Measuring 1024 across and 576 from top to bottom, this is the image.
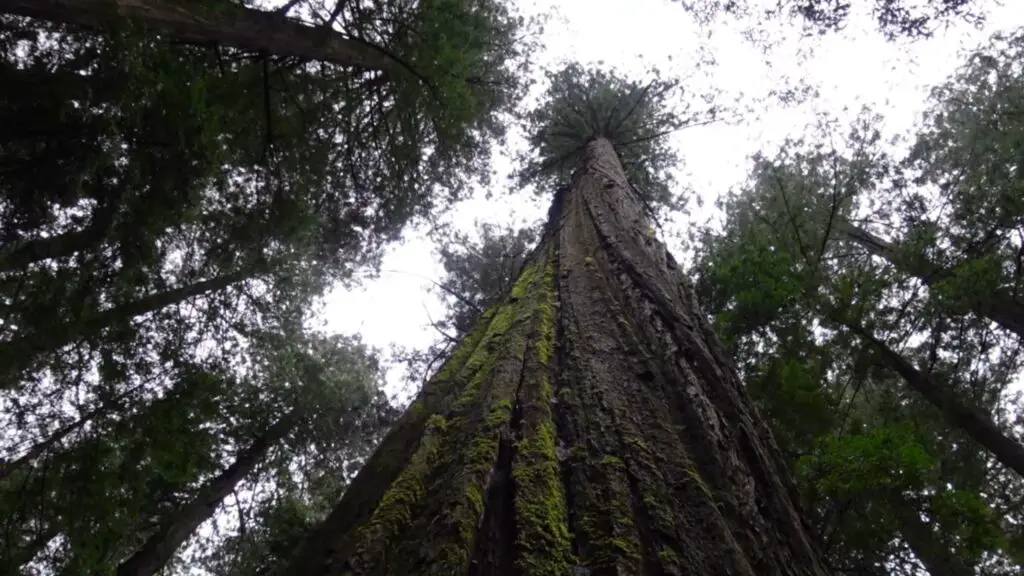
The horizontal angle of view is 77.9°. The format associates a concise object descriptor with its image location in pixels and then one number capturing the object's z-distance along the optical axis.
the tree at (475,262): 12.70
